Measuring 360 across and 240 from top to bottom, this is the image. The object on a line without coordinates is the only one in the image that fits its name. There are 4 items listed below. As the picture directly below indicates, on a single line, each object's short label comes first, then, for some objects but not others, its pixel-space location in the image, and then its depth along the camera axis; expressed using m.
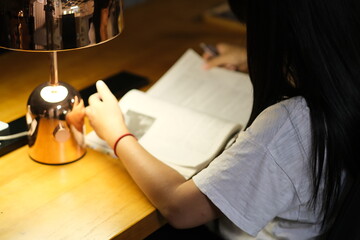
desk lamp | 0.96
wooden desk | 0.98
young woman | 0.96
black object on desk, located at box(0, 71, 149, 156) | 1.17
